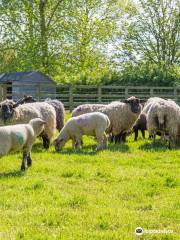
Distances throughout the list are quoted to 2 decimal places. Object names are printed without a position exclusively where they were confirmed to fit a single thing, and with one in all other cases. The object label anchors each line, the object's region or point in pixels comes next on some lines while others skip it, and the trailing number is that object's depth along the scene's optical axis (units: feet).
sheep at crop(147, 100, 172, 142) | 37.63
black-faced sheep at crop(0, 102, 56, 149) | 35.17
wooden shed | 114.34
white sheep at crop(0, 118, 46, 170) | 25.67
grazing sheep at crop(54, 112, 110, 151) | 35.68
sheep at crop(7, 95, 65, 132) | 44.29
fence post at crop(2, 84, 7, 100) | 59.98
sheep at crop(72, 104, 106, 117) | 44.32
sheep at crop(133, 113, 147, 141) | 44.86
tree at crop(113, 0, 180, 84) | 130.11
